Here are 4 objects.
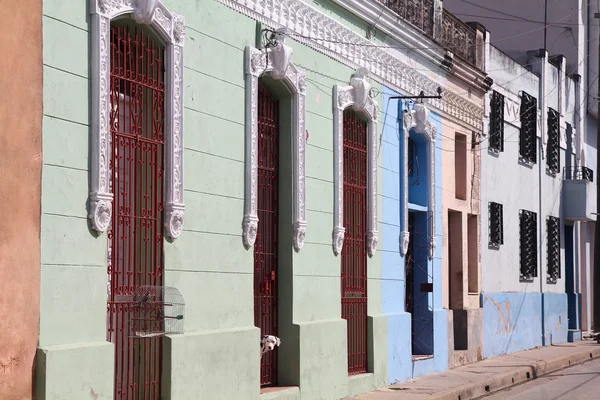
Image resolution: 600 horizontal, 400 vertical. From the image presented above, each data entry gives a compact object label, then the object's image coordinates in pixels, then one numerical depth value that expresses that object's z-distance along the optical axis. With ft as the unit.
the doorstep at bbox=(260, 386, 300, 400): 38.56
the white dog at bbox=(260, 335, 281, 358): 38.88
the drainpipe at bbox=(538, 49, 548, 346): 81.25
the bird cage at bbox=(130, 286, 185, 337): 31.19
